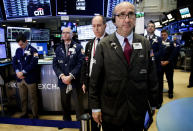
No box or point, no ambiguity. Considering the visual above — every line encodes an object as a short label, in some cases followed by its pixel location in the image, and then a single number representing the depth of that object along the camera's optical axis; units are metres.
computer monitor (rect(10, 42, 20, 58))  3.93
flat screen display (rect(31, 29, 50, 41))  4.26
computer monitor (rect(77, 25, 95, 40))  4.25
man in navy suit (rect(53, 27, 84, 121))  2.55
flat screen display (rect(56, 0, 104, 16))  3.14
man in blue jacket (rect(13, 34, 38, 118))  2.90
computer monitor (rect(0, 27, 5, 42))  3.67
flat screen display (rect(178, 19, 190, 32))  8.70
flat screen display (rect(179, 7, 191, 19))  7.41
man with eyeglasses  1.22
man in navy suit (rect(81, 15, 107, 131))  1.96
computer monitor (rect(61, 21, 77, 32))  6.87
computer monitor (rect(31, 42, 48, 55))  4.19
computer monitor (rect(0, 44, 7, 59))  3.68
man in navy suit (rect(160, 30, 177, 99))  3.91
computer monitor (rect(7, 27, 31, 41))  3.89
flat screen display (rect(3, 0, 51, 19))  3.21
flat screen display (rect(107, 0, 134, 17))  3.37
